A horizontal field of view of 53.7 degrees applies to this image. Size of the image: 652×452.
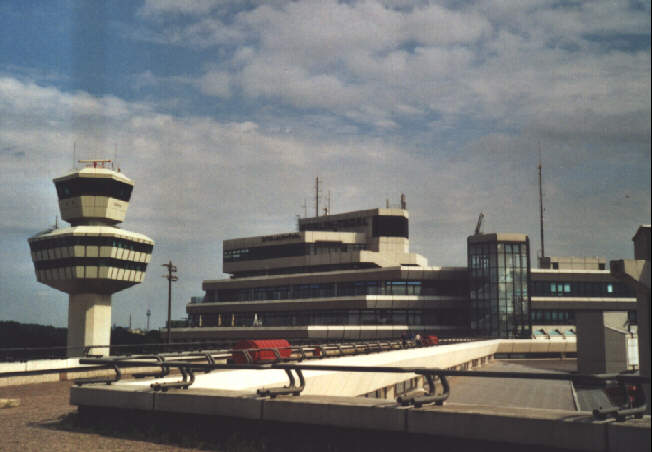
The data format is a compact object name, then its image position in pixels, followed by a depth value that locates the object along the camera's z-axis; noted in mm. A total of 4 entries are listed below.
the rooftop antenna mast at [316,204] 136000
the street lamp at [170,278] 77688
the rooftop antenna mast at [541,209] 126250
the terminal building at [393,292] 96125
